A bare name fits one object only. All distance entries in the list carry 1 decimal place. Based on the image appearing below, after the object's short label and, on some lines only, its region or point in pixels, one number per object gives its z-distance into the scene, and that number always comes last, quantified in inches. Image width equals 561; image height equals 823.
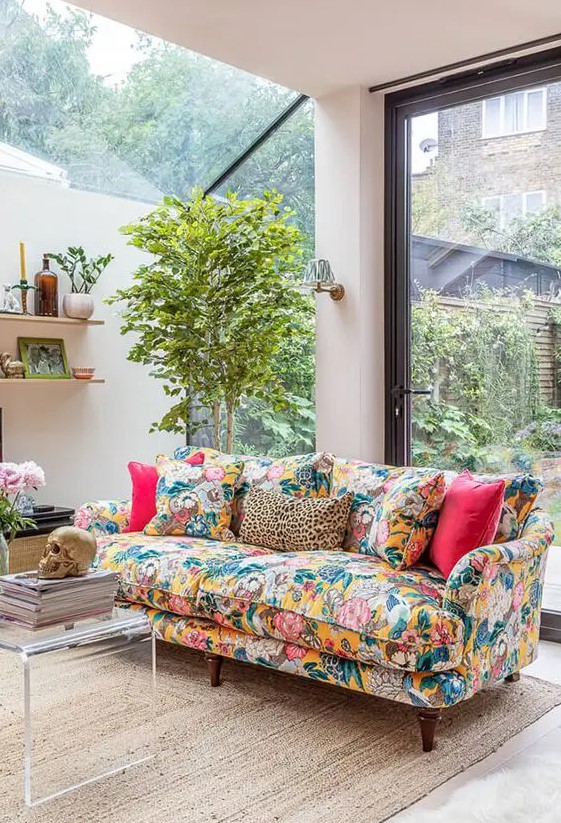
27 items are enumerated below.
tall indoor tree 197.9
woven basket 185.6
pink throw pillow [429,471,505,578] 127.0
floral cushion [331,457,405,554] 150.0
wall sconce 193.3
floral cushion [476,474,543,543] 133.3
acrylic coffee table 99.3
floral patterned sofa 112.7
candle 200.5
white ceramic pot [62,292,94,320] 209.3
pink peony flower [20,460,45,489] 128.4
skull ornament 110.0
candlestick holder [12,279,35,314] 200.1
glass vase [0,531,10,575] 121.2
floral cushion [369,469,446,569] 133.4
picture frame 204.4
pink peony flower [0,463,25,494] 127.0
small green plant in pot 209.6
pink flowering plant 126.7
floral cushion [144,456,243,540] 163.0
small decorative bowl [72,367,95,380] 211.0
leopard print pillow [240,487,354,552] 149.0
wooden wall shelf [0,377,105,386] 197.8
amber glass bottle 205.2
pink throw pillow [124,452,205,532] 169.8
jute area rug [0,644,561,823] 98.0
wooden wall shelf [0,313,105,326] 195.8
